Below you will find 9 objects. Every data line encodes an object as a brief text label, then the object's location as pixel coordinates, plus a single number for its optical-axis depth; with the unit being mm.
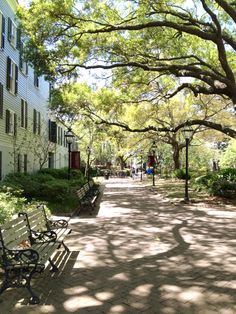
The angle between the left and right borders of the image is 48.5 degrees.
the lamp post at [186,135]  12246
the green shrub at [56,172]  17972
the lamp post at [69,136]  13941
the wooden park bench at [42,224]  4909
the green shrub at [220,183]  12771
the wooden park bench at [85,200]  9857
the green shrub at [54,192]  10901
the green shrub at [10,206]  5505
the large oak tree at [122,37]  9850
